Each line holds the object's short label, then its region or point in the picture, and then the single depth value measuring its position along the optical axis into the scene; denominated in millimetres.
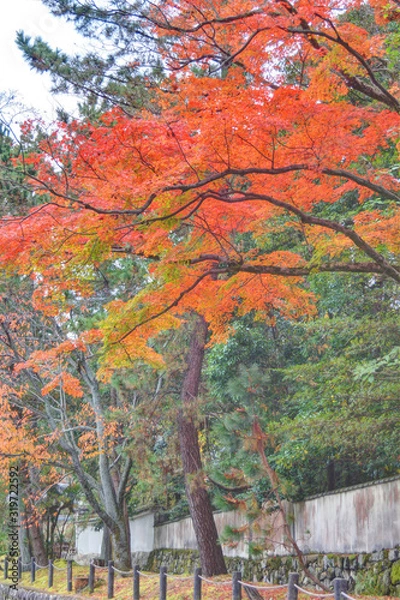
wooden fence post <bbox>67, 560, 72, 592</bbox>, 17125
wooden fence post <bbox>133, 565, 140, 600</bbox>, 13594
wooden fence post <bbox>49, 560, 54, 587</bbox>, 18736
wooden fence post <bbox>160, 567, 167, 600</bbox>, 12600
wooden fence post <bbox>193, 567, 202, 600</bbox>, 11508
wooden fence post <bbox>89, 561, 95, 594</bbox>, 15924
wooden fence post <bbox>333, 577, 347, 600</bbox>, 7332
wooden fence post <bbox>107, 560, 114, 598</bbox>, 14703
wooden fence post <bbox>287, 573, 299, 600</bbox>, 8641
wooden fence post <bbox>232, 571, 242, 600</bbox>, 10172
